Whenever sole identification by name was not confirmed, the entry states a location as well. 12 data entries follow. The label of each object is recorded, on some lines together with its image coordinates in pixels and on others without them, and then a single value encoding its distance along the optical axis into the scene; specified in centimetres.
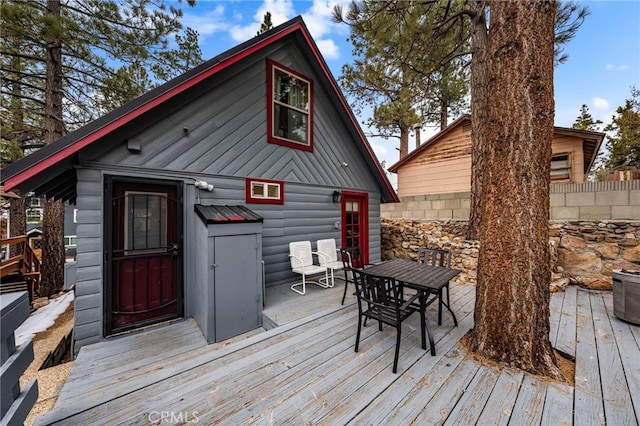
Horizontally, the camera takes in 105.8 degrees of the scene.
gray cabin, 290
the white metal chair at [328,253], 477
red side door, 614
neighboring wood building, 722
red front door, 311
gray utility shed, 291
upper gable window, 468
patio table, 261
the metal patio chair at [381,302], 240
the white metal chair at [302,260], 447
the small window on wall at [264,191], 439
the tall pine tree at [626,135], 1205
